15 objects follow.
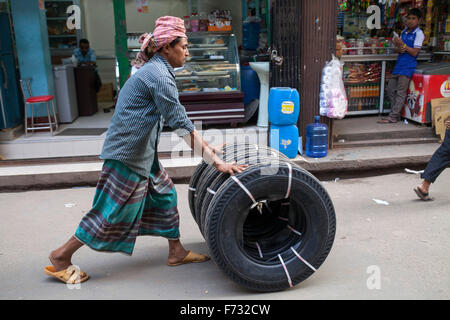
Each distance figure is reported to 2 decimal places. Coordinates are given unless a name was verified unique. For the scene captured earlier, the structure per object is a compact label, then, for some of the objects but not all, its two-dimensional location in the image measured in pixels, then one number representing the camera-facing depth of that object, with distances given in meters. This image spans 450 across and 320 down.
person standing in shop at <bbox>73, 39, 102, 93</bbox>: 9.15
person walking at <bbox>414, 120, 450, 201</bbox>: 4.55
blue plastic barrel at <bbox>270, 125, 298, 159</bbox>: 5.85
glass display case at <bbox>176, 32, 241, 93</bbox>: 7.00
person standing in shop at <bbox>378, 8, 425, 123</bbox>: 6.86
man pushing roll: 2.91
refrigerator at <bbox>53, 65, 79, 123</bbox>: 7.53
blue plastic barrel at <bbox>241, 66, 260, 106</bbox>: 7.25
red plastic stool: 6.50
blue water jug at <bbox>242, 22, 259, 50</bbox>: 8.49
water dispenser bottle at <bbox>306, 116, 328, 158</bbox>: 5.96
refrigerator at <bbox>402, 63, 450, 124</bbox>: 6.71
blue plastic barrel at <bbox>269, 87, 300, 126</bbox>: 5.70
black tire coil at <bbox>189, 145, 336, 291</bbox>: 2.85
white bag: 5.93
